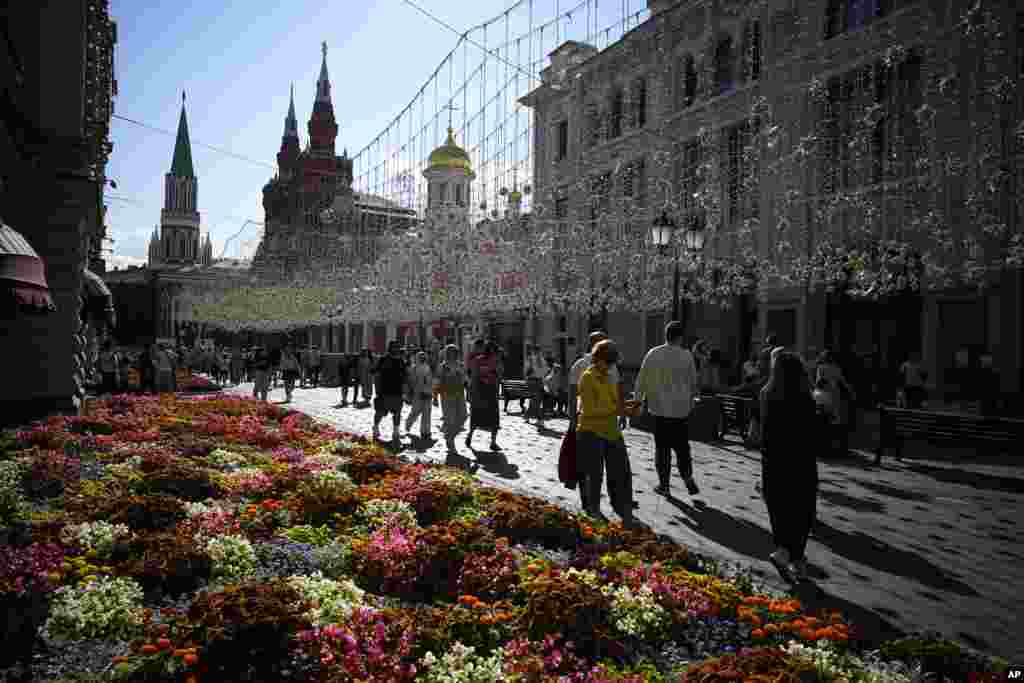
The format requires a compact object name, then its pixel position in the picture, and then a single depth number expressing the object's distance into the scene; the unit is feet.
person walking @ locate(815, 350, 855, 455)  42.73
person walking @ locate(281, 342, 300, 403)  86.07
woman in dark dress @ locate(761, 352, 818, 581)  20.07
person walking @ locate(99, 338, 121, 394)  81.97
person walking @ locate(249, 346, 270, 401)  78.12
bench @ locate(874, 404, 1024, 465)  34.06
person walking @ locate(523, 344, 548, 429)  59.57
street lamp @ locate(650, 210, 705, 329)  51.90
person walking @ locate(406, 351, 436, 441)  49.52
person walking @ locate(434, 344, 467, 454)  43.14
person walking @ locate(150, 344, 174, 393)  80.89
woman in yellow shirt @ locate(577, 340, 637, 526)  24.49
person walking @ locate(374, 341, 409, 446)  48.26
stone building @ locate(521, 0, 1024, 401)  37.81
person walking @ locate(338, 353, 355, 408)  84.17
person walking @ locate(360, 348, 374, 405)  82.02
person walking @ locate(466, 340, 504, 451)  43.11
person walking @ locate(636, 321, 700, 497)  29.25
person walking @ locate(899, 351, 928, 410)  57.31
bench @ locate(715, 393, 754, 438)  48.93
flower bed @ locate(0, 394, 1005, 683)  13.34
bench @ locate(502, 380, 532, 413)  71.00
